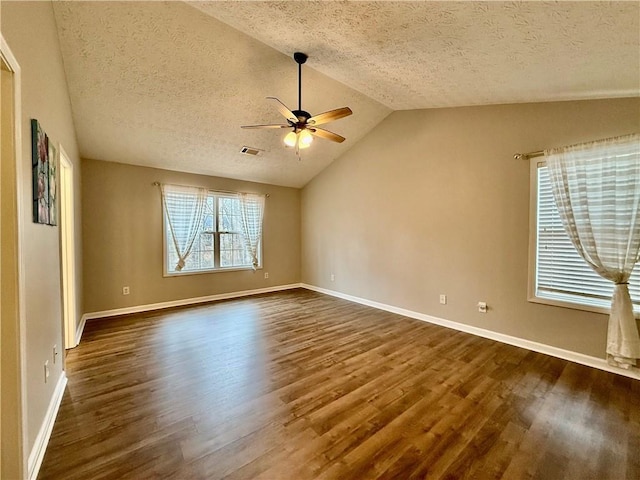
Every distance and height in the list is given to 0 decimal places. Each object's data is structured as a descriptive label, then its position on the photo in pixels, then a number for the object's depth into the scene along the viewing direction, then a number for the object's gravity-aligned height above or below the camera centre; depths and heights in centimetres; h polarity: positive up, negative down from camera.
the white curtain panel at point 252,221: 568 +19
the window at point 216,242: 492 -25
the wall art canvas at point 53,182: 199 +35
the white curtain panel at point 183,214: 482 +28
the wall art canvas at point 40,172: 162 +35
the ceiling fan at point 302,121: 276 +114
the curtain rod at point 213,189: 469 +78
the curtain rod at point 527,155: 300 +88
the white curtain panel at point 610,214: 245 +18
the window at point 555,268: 276 -38
